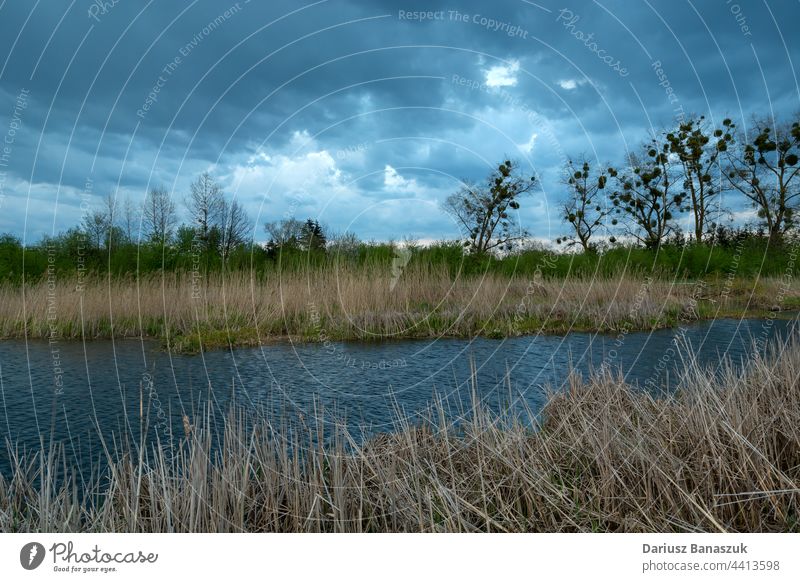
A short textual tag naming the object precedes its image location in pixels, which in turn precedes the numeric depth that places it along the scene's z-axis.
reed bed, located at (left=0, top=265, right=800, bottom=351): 12.40
